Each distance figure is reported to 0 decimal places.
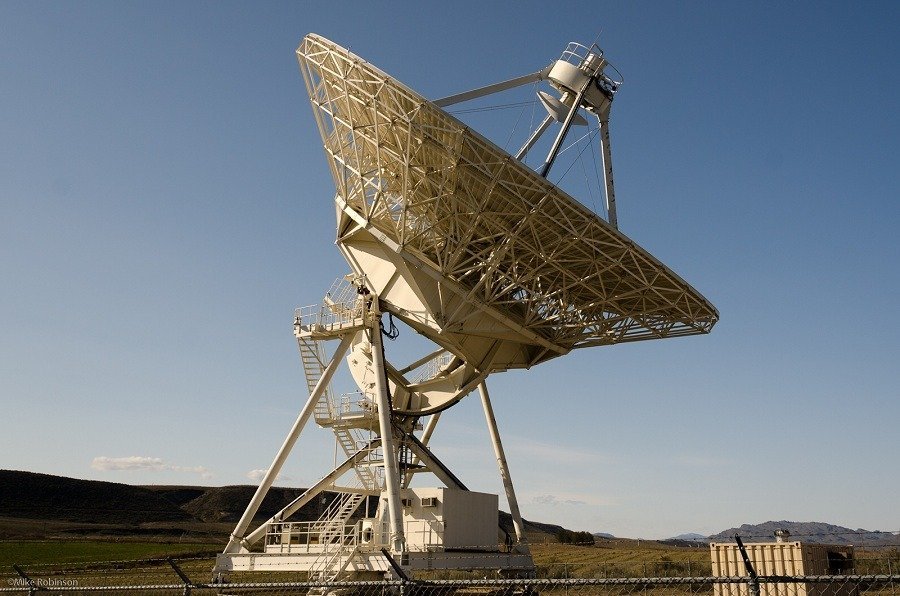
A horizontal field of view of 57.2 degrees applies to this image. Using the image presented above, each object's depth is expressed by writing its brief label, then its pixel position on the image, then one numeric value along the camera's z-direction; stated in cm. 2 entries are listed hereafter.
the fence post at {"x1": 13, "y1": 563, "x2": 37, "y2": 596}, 1163
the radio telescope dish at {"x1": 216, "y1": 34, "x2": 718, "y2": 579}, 2400
